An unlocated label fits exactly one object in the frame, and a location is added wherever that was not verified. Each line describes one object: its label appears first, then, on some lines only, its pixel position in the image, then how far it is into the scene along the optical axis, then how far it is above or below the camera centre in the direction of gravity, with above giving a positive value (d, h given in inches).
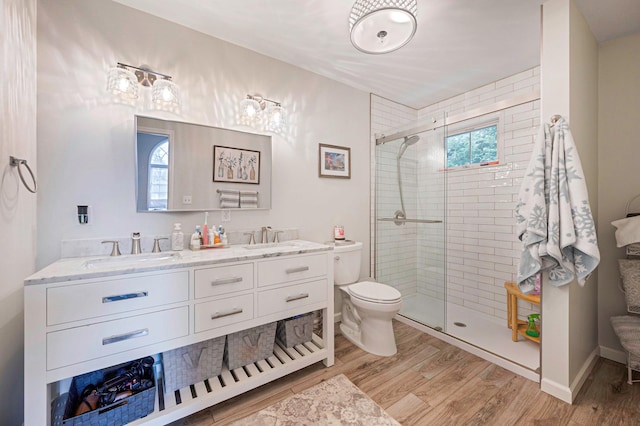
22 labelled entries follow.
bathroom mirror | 67.9 +13.3
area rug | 57.9 -46.3
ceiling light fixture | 52.6 +41.0
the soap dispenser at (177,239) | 68.7 -6.8
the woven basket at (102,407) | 48.1 -37.5
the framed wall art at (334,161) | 101.0 +20.7
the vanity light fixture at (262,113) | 82.4 +32.8
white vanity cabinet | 42.9 -20.6
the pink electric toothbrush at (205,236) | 73.4 -6.5
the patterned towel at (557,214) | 59.2 -0.3
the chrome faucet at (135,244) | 65.0 -7.7
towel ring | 46.6 +9.3
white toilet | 82.7 -30.2
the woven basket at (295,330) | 79.1 -36.4
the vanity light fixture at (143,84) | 63.4 +32.7
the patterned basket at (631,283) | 69.7 -19.2
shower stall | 99.3 -2.8
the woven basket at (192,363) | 59.6 -35.7
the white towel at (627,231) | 69.1 -4.9
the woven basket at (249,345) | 67.2 -35.6
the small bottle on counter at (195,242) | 70.6 -7.8
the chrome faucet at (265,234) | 85.8 -7.0
